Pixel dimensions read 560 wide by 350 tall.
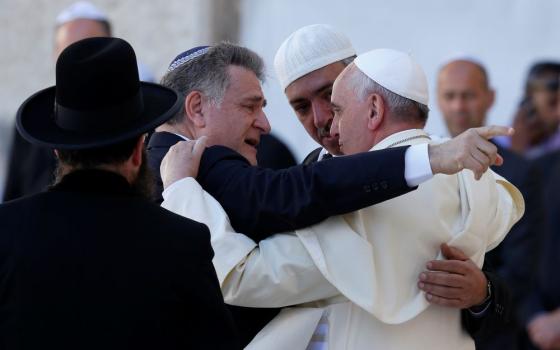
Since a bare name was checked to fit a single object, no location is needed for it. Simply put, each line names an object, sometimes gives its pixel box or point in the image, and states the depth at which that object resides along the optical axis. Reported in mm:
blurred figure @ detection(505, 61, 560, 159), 15547
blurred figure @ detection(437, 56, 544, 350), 12375
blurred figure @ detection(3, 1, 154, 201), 13508
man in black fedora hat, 6305
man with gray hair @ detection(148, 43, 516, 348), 7402
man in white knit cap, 9898
